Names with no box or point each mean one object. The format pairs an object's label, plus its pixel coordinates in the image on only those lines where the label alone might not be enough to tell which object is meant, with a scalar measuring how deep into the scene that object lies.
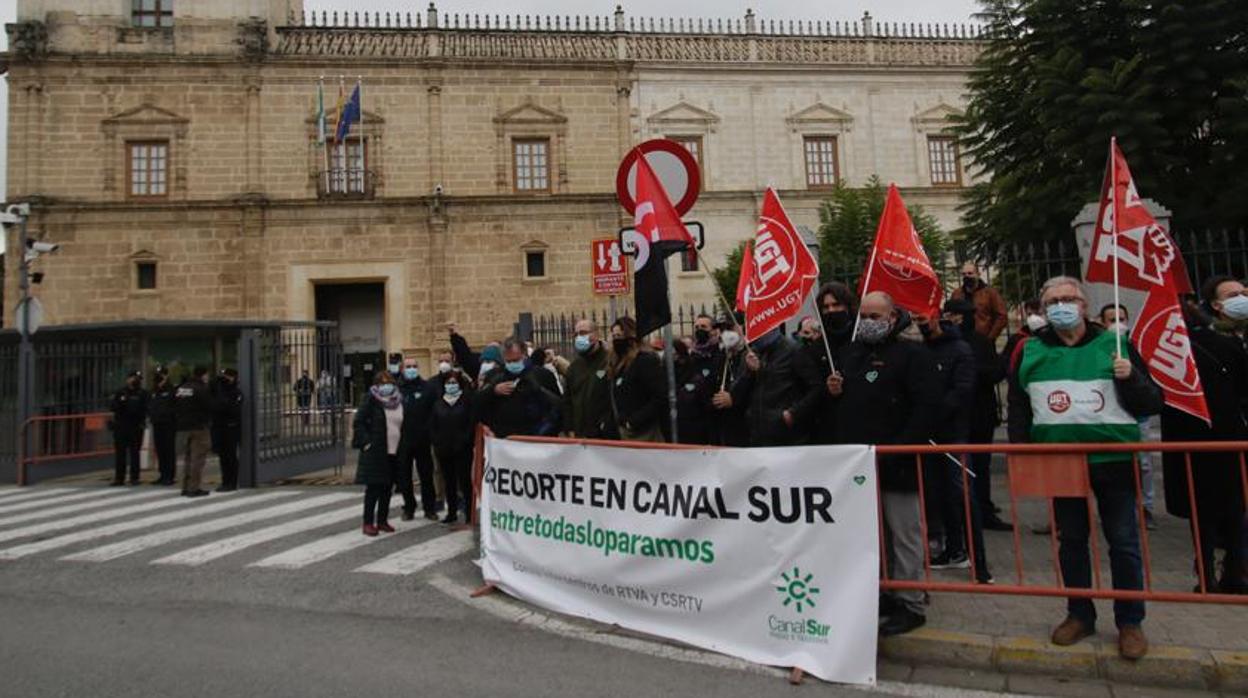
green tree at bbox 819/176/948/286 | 24.14
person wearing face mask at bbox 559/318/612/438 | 7.16
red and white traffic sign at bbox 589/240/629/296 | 10.41
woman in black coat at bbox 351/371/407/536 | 8.24
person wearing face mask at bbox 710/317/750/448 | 6.92
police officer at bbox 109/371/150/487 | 12.99
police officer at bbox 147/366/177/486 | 12.69
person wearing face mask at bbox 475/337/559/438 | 7.37
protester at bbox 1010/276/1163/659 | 4.11
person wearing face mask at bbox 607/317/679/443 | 6.73
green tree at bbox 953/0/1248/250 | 10.76
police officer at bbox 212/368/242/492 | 11.98
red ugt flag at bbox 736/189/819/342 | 5.51
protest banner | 4.18
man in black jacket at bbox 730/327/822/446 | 5.39
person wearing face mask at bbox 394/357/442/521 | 8.66
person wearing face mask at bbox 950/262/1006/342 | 7.80
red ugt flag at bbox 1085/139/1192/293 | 4.54
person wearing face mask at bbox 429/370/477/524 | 8.25
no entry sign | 6.22
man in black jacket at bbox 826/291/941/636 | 4.54
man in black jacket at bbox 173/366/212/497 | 11.44
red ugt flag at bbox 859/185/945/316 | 5.79
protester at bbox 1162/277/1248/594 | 4.68
